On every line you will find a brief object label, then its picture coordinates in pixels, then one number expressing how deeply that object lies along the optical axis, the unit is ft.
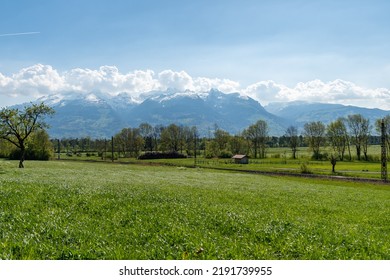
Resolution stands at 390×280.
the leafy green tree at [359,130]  577.02
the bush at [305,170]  344.84
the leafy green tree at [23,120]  210.79
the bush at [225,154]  629.51
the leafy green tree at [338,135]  591.78
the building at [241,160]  523.29
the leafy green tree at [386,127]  503.08
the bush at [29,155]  469.16
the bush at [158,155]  624.18
